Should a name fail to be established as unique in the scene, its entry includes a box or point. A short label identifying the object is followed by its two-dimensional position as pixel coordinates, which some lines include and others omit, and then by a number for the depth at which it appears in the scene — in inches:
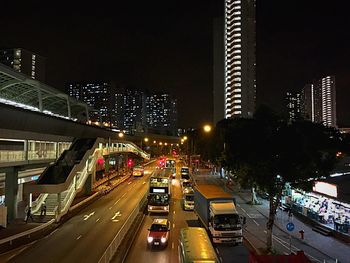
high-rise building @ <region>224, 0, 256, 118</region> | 6446.9
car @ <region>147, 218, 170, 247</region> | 887.1
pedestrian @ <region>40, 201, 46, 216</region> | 1203.2
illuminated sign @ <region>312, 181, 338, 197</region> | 1067.3
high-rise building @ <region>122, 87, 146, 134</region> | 6220.5
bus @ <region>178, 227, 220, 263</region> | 596.7
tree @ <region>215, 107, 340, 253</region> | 821.9
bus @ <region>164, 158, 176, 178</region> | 3306.6
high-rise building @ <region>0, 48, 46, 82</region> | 6675.2
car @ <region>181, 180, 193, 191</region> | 2087.5
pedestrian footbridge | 1245.1
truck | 895.7
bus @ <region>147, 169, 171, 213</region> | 1366.9
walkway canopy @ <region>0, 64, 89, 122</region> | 1547.7
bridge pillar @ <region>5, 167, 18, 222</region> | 1212.5
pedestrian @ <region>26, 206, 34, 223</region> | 1146.7
